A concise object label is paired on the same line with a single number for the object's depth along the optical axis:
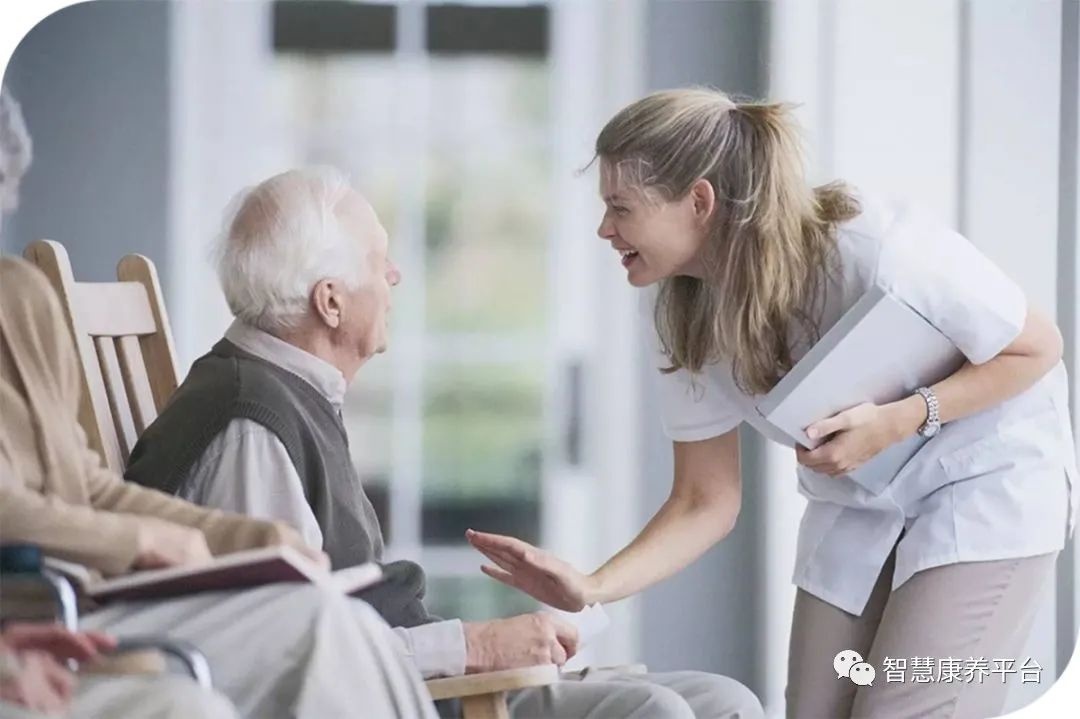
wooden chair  5.01
